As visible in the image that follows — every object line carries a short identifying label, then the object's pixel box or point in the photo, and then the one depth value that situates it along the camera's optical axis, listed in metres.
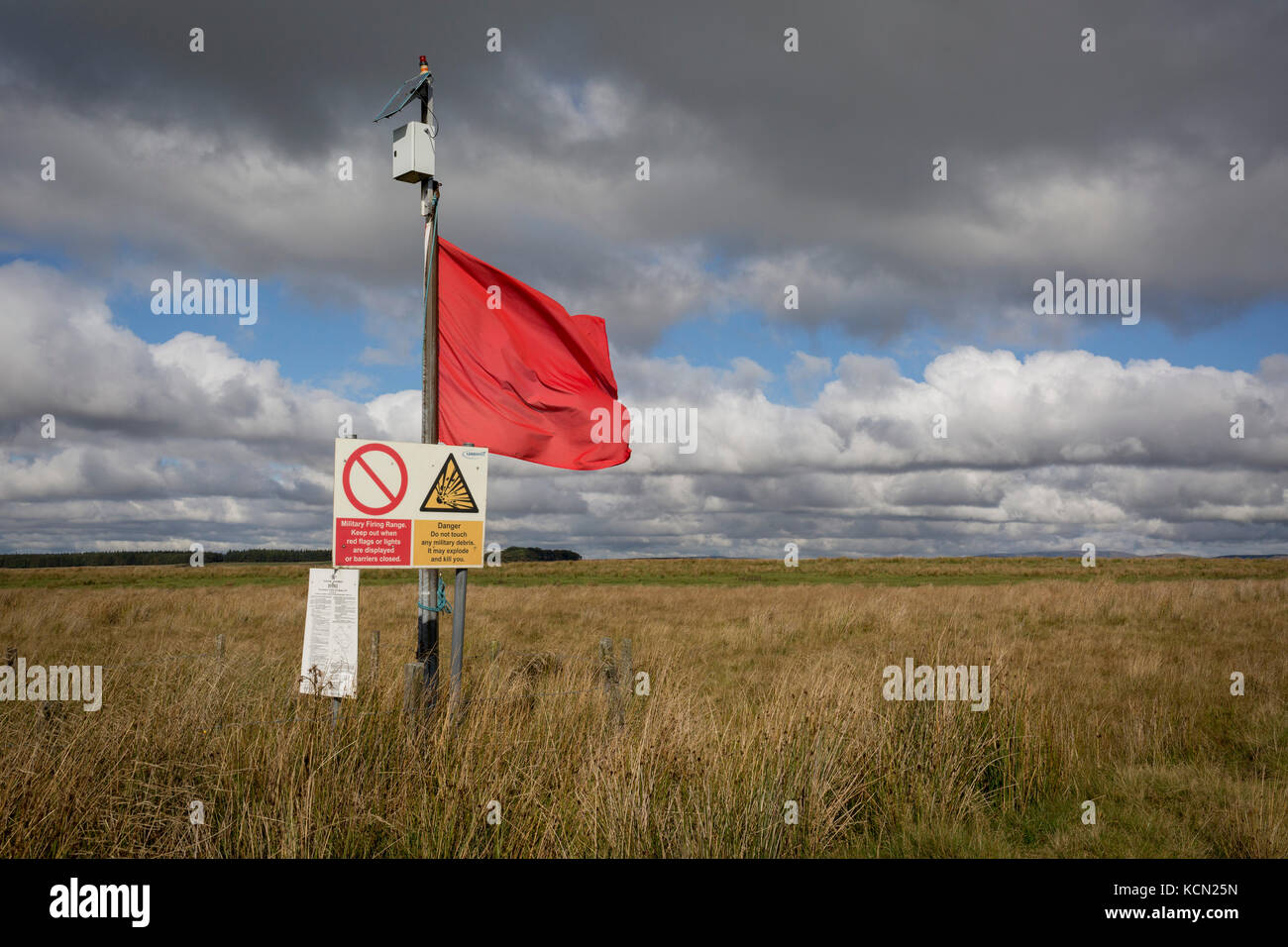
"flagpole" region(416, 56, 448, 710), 6.54
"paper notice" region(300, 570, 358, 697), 5.50
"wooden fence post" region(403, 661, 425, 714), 5.57
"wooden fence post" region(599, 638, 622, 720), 6.71
